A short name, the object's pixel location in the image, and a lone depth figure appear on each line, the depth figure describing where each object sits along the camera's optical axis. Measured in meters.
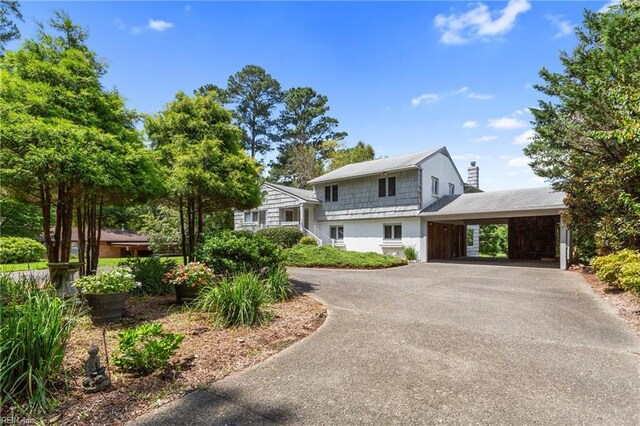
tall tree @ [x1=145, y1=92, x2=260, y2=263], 7.95
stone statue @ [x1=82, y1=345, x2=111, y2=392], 3.06
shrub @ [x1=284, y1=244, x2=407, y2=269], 14.52
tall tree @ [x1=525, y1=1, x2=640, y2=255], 8.53
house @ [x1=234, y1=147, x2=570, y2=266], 16.94
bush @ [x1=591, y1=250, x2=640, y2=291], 6.73
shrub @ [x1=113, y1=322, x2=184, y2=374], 3.44
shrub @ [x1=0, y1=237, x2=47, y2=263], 19.38
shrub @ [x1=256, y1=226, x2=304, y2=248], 20.78
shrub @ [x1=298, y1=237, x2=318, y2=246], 20.31
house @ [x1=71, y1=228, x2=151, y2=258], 28.00
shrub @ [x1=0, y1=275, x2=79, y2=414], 2.78
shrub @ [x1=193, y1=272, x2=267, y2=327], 5.26
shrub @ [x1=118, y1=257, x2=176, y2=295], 7.77
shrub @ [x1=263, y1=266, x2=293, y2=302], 6.97
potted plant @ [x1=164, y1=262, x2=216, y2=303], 6.31
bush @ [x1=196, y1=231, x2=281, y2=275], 7.60
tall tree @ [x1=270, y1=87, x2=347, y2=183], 38.78
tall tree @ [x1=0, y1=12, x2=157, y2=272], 4.89
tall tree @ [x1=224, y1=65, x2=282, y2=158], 38.38
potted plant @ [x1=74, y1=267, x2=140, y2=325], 5.00
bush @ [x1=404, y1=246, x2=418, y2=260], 17.77
